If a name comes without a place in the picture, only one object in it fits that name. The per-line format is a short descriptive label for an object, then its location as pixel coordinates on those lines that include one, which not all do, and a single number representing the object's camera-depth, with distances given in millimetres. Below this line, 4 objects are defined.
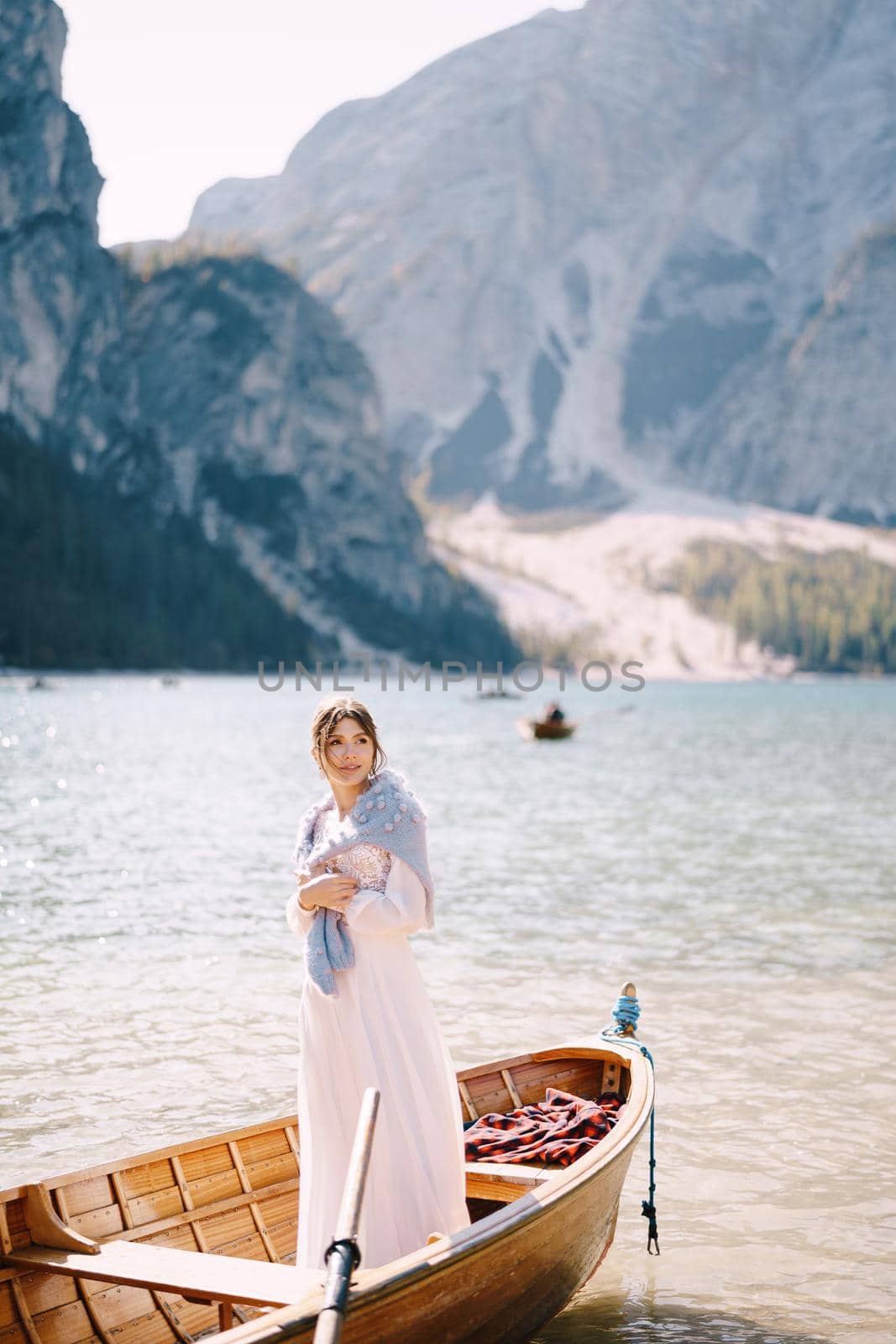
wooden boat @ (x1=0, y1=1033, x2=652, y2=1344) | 6293
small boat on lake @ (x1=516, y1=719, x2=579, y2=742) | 72250
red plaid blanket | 8914
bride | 6742
